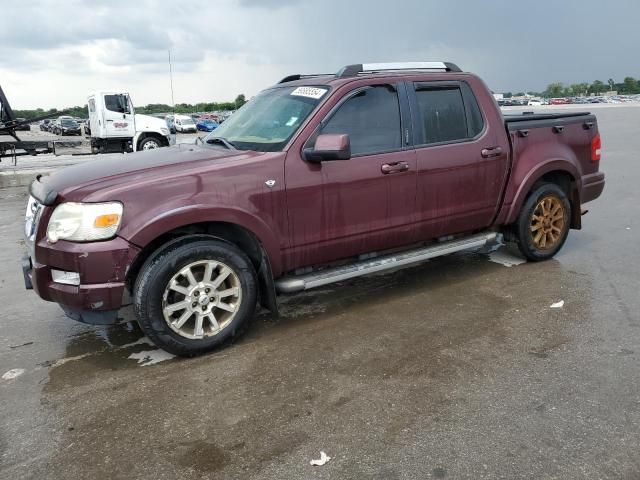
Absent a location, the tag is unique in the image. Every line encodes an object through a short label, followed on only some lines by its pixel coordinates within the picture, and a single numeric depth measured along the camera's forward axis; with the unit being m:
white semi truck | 19.41
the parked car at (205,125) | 52.27
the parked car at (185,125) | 48.33
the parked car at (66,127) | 48.82
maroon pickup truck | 3.47
